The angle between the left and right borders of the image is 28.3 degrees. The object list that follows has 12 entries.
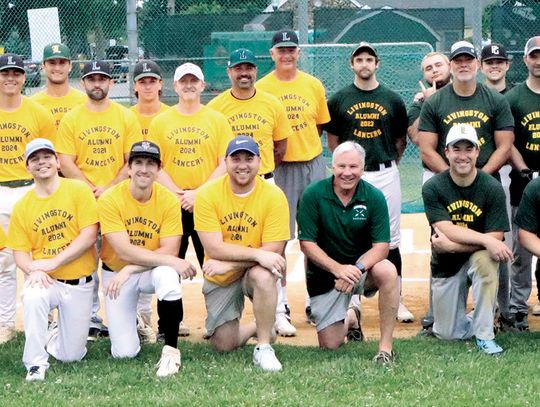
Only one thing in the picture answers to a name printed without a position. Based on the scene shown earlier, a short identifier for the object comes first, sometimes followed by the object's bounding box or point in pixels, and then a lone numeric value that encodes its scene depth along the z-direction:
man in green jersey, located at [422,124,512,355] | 7.29
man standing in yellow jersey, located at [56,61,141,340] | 7.95
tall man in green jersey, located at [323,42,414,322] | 8.29
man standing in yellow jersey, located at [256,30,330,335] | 8.48
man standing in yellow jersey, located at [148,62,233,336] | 7.89
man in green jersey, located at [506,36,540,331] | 7.94
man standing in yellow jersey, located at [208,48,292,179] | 8.13
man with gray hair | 7.16
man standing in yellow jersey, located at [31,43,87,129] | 8.41
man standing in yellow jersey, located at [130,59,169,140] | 8.30
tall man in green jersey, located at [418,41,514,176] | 7.73
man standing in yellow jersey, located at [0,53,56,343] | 8.00
